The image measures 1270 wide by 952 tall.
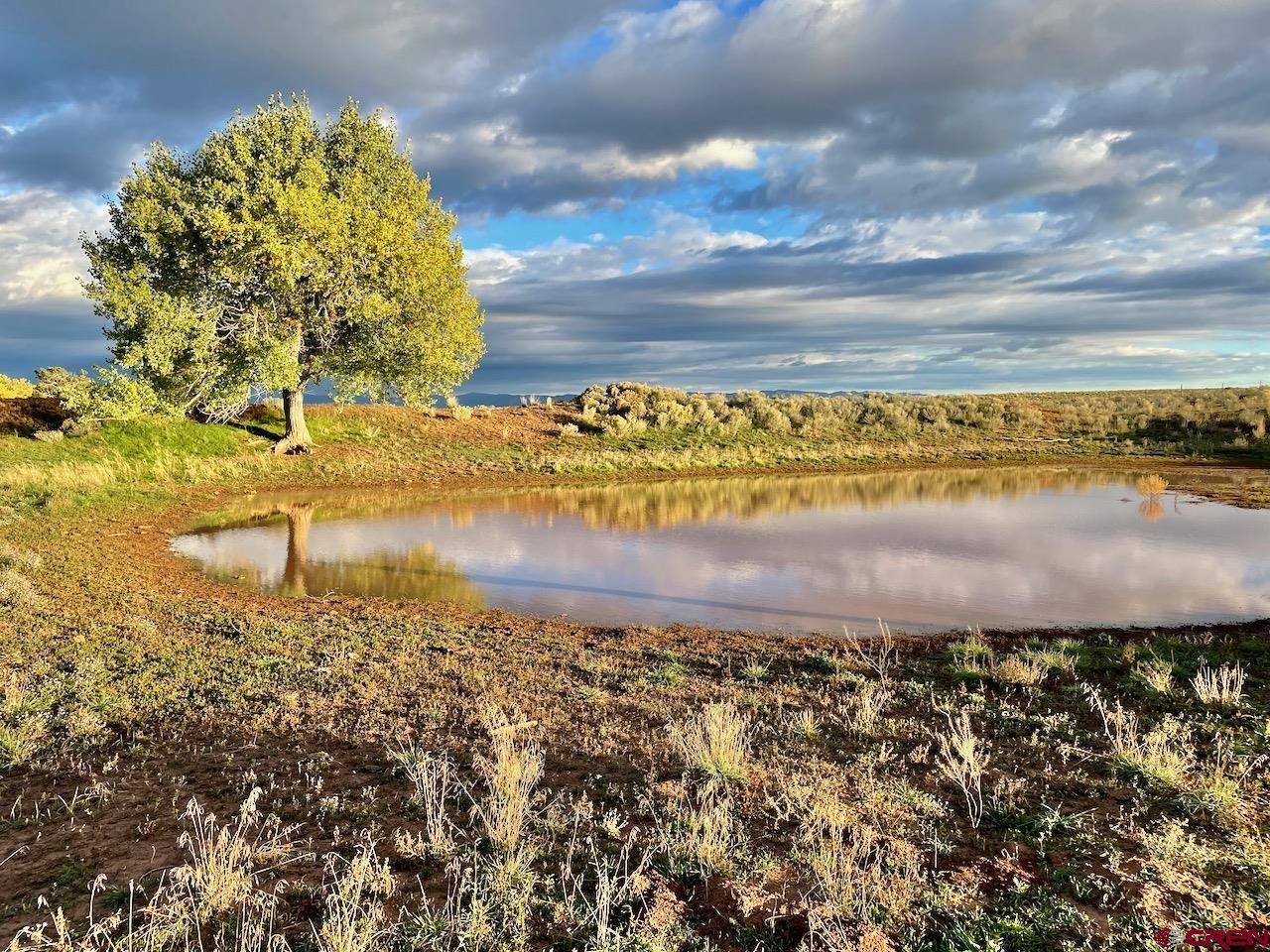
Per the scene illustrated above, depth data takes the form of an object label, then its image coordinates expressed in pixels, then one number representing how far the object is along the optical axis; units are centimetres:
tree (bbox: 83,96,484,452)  2227
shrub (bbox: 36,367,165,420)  2152
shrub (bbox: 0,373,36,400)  3685
